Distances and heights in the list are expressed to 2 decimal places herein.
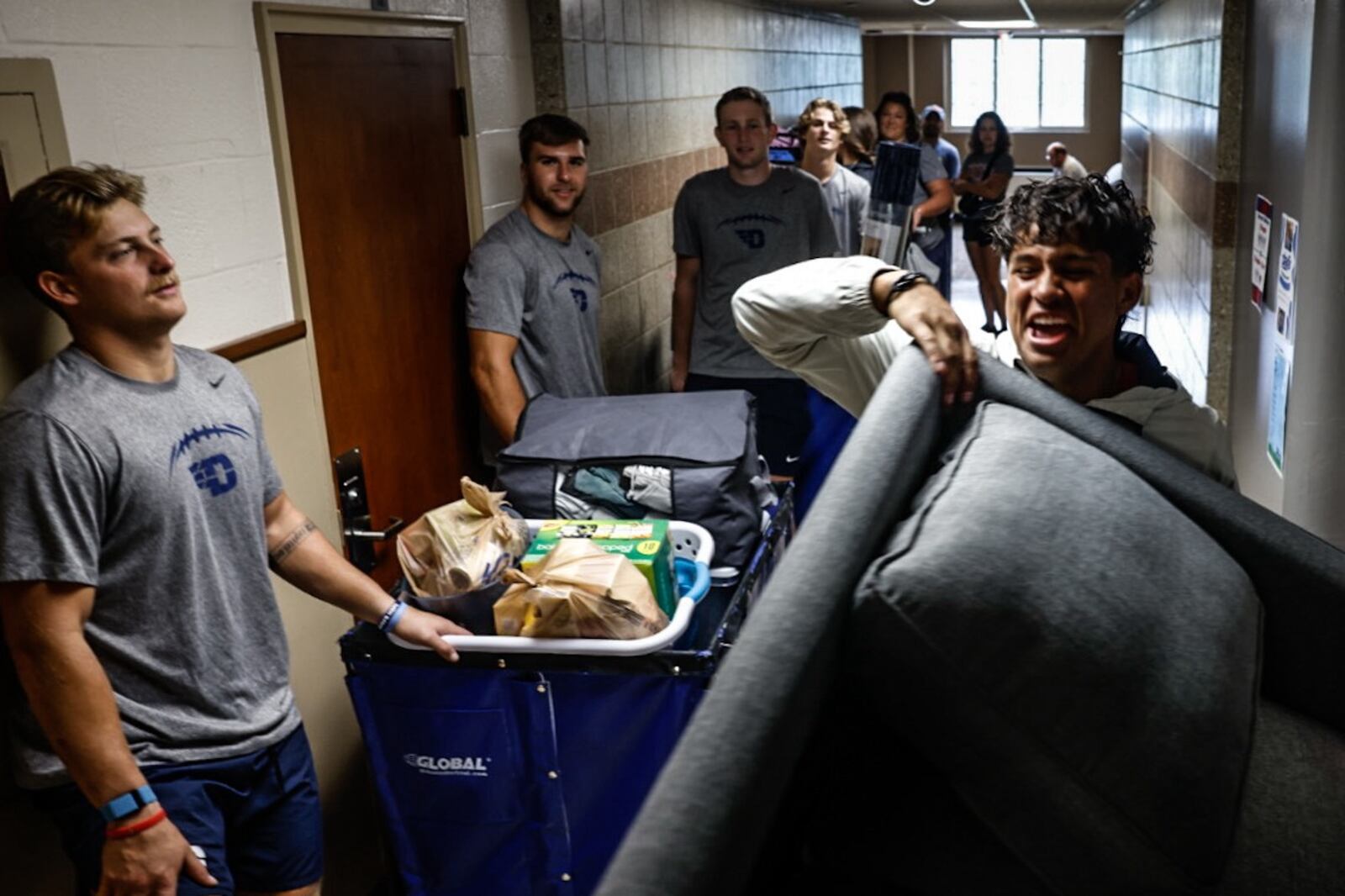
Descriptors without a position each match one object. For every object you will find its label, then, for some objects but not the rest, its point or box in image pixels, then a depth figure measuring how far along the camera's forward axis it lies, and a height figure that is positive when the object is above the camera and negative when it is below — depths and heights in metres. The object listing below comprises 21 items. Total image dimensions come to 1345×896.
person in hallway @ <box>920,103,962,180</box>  9.52 -0.39
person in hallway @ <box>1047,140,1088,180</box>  11.49 -0.61
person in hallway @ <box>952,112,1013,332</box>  8.44 -0.68
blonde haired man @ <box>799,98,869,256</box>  4.91 -0.27
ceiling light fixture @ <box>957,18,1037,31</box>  12.82 +0.71
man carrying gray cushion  1.62 -0.29
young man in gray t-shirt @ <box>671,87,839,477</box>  4.27 -0.46
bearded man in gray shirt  3.31 -0.46
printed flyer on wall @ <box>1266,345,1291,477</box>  2.86 -0.76
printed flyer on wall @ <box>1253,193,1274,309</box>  3.21 -0.43
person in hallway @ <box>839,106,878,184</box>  6.52 -0.23
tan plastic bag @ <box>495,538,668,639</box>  2.14 -0.81
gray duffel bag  2.50 -0.67
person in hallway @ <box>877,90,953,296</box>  7.24 -0.55
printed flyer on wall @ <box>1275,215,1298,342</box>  2.79 -0.46
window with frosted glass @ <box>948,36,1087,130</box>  18.03 +0.14
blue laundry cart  2.20 -1.10
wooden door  2.82 -0.30
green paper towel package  2.23 -0.75
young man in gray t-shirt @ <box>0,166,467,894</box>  1.69 -0.61
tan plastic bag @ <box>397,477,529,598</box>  2.27 -0.75
